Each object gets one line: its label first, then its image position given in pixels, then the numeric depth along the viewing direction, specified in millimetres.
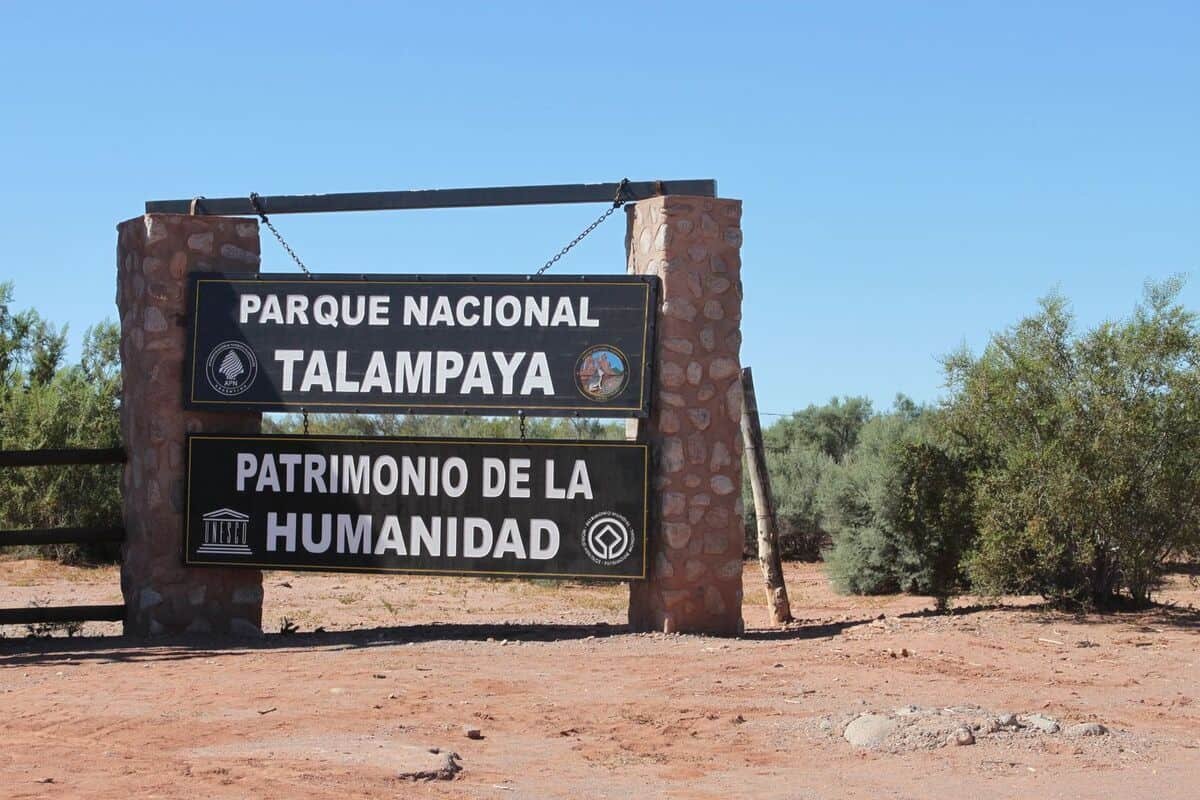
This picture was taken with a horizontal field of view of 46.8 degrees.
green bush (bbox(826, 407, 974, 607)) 14539
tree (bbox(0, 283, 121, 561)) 22125
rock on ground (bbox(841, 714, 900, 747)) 8086
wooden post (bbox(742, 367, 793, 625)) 15141
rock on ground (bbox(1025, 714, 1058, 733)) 8266
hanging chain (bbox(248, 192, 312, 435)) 13102
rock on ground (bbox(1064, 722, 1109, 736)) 8227
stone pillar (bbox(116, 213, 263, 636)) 12961
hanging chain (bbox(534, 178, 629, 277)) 12633
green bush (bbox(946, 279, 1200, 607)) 13188
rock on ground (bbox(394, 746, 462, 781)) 7133
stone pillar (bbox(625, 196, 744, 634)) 12430
